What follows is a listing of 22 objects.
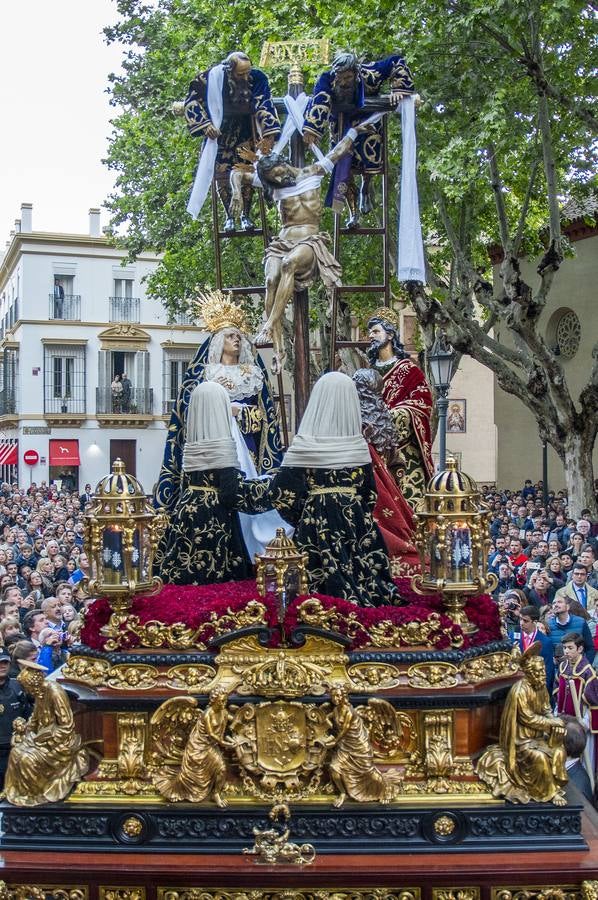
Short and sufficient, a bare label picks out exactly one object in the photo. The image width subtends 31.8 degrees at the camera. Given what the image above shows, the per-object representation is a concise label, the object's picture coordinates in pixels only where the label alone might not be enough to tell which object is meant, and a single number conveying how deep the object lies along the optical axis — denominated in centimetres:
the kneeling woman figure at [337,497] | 645
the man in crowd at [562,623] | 955
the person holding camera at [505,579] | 1309
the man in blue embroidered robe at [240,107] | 809
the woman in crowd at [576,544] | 1464
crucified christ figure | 795
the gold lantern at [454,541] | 603
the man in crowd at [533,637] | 964
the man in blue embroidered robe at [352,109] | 800
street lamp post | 1430
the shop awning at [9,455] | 4525
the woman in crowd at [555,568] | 1317
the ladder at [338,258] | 845
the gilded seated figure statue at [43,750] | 560
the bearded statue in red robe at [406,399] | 851
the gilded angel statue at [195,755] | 554
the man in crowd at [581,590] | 1155
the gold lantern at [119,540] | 606
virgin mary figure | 788
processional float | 531
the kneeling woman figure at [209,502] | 705
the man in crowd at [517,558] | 1425
